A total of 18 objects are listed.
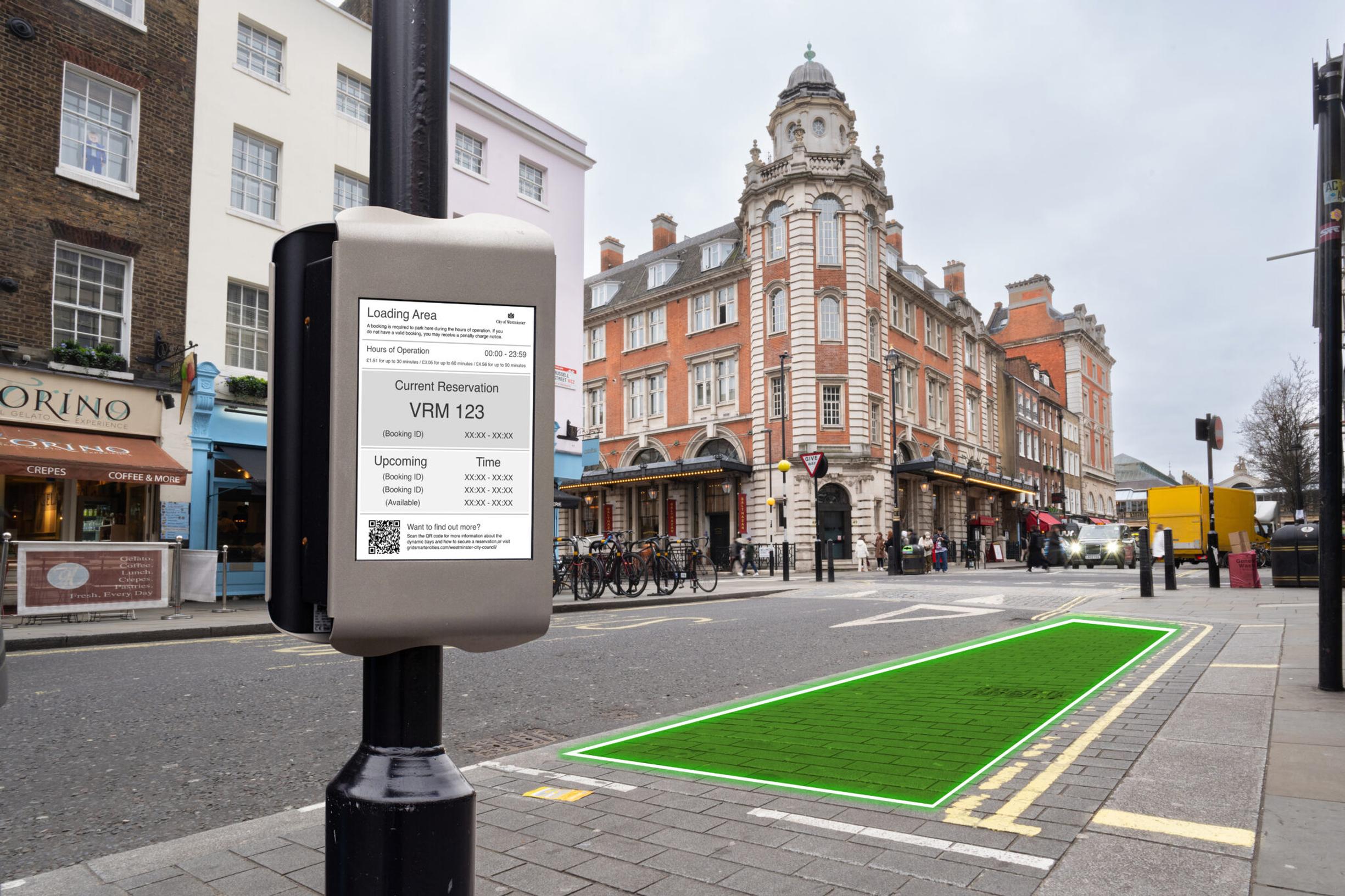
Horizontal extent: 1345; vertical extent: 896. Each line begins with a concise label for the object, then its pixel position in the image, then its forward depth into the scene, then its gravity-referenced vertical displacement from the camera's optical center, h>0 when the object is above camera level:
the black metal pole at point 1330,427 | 5.36 +0.43
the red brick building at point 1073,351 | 68.06 +11.55
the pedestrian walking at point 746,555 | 30.44 -2.11
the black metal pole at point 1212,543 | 16.27 -0.86
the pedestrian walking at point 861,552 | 31.39 -2.00
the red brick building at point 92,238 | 13.45 +4.10
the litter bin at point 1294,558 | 16.08 -1.10
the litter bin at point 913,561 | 28.00 -2.07
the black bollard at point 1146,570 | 13.54 -1.14
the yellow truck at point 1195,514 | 27.17 -0.52
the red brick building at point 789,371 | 36.00 +5.58
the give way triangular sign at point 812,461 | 24.25 +0.95
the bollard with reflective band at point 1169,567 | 15.48 -1.25
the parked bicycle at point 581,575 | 15.61 -1.44
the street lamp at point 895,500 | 27.31 -0.17
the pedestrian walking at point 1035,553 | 28.28 -1.82
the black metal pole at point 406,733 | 1.52 -0.43
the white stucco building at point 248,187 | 15.73 +5.97
